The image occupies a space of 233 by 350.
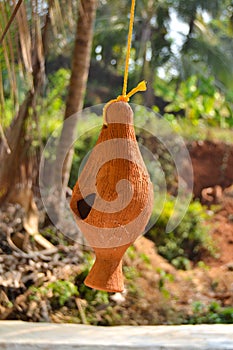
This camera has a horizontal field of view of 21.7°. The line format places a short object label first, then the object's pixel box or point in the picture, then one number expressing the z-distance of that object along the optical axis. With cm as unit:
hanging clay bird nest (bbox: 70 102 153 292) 142
